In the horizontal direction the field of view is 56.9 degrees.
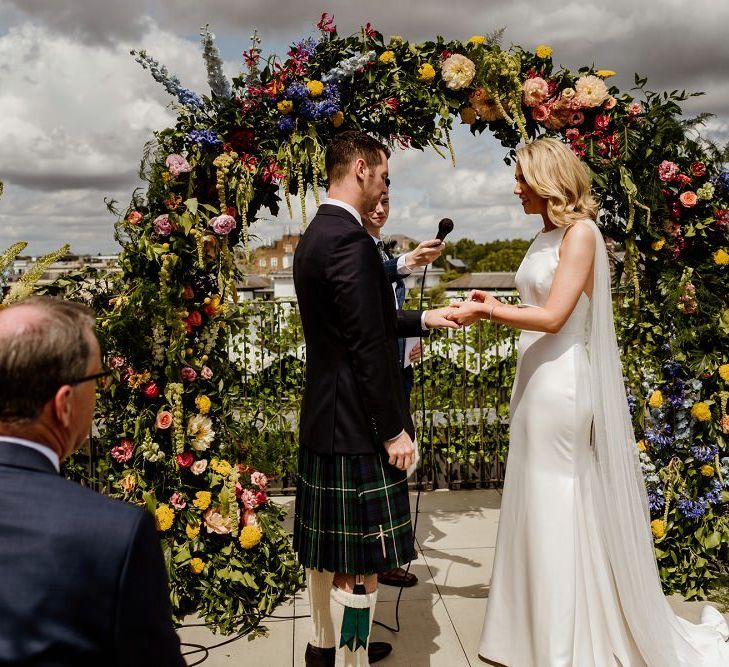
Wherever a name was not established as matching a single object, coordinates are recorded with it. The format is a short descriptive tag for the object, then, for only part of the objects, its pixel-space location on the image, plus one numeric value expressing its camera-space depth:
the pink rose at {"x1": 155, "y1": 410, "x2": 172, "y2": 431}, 3.50
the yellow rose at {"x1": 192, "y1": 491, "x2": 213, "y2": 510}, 3.57
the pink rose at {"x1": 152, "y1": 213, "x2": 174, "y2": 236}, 3.40
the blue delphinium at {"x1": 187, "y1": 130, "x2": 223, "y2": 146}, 3.41
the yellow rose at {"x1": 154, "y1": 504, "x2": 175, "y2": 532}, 3.48
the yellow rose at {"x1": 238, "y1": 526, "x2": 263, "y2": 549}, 3.58
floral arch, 3.46
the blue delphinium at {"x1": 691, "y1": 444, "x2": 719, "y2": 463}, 3.73
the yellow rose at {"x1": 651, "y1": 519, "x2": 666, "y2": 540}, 3.73
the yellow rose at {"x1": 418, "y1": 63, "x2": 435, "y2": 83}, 3.58
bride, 2.81
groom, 2.37
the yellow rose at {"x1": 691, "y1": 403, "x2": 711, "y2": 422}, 3.70
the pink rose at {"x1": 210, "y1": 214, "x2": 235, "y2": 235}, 3.42
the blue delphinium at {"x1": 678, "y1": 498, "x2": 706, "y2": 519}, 3.73
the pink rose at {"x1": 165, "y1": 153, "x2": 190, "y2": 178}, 3.39
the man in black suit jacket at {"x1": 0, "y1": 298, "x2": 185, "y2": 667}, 1.00
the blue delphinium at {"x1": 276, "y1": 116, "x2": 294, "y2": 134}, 3.45
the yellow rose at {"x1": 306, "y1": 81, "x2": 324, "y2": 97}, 3.43
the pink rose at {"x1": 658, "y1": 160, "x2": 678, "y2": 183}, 3.62
